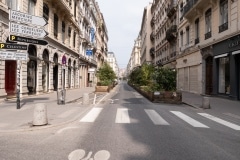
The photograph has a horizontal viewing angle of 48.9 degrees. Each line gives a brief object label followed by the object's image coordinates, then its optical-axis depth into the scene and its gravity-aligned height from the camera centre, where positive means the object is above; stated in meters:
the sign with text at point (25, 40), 10.74 +1.66
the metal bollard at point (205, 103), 14.16 -1.23
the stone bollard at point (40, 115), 7.88 -1.06
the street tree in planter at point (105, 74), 34.19 +0.77
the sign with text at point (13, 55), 11.03 +1.03
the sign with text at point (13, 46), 10.84 +1.40
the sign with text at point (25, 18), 10.69 +2.55
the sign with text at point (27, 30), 10.64 +2.06
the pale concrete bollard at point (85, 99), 14.99 -1.09
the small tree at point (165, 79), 17.75 +0.07
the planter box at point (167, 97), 16.98 -1.10
